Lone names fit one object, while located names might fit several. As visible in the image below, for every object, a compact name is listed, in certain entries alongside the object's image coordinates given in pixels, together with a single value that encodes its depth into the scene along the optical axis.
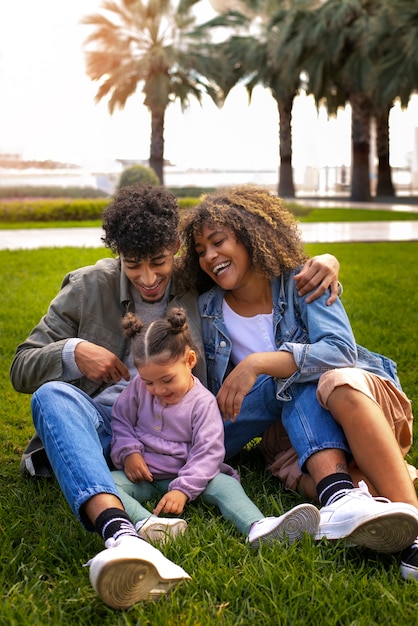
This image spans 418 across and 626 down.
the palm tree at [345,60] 27.11
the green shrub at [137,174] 18.87
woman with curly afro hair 2.49
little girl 2.70
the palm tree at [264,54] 29.91
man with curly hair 2.47
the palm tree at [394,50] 24.88
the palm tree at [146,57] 29.28
